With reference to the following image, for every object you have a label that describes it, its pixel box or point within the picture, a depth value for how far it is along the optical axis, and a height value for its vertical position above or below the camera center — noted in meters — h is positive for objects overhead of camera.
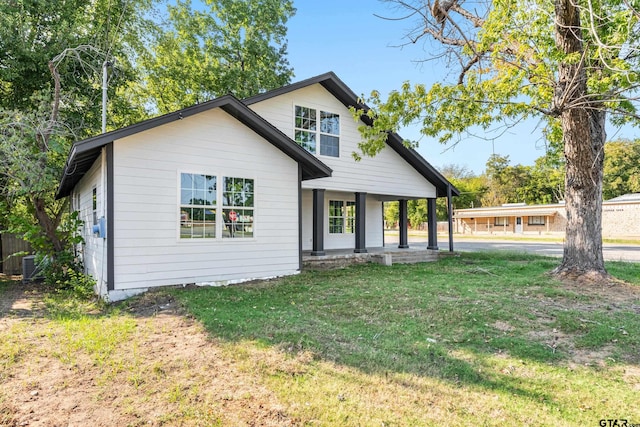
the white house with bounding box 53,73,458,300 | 7.07 +0.77
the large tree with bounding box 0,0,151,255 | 8.64 +4.51
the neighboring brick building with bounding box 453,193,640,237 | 31.41 -0.04
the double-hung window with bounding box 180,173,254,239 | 7.80 +0.39
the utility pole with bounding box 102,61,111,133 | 8.81 +3.14
